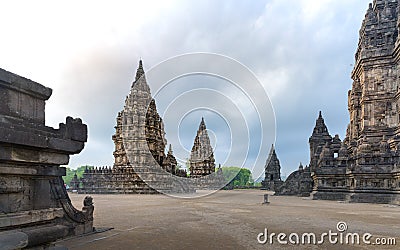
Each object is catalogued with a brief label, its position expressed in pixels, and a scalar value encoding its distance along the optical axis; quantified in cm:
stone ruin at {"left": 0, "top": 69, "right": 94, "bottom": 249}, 375
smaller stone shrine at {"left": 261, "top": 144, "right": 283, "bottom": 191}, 6475
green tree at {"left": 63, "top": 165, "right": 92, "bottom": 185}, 10609
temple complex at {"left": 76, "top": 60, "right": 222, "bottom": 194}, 3712
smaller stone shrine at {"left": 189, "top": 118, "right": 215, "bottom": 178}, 6159
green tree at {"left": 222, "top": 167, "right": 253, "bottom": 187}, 10306
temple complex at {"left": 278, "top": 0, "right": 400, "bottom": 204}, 2377
